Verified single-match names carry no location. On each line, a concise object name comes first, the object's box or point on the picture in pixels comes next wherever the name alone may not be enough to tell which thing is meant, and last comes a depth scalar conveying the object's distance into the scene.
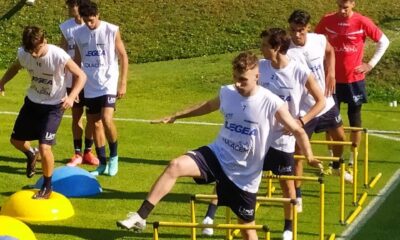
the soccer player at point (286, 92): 15.52
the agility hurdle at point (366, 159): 18.16
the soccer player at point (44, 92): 16.56
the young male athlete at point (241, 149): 12.85
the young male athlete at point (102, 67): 19.60
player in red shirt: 20.11
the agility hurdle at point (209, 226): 11.78
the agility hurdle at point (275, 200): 13.18
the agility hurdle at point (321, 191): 14.46
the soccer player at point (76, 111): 20.15
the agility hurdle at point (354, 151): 16.90
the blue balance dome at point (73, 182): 18.03
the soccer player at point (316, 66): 16.75
